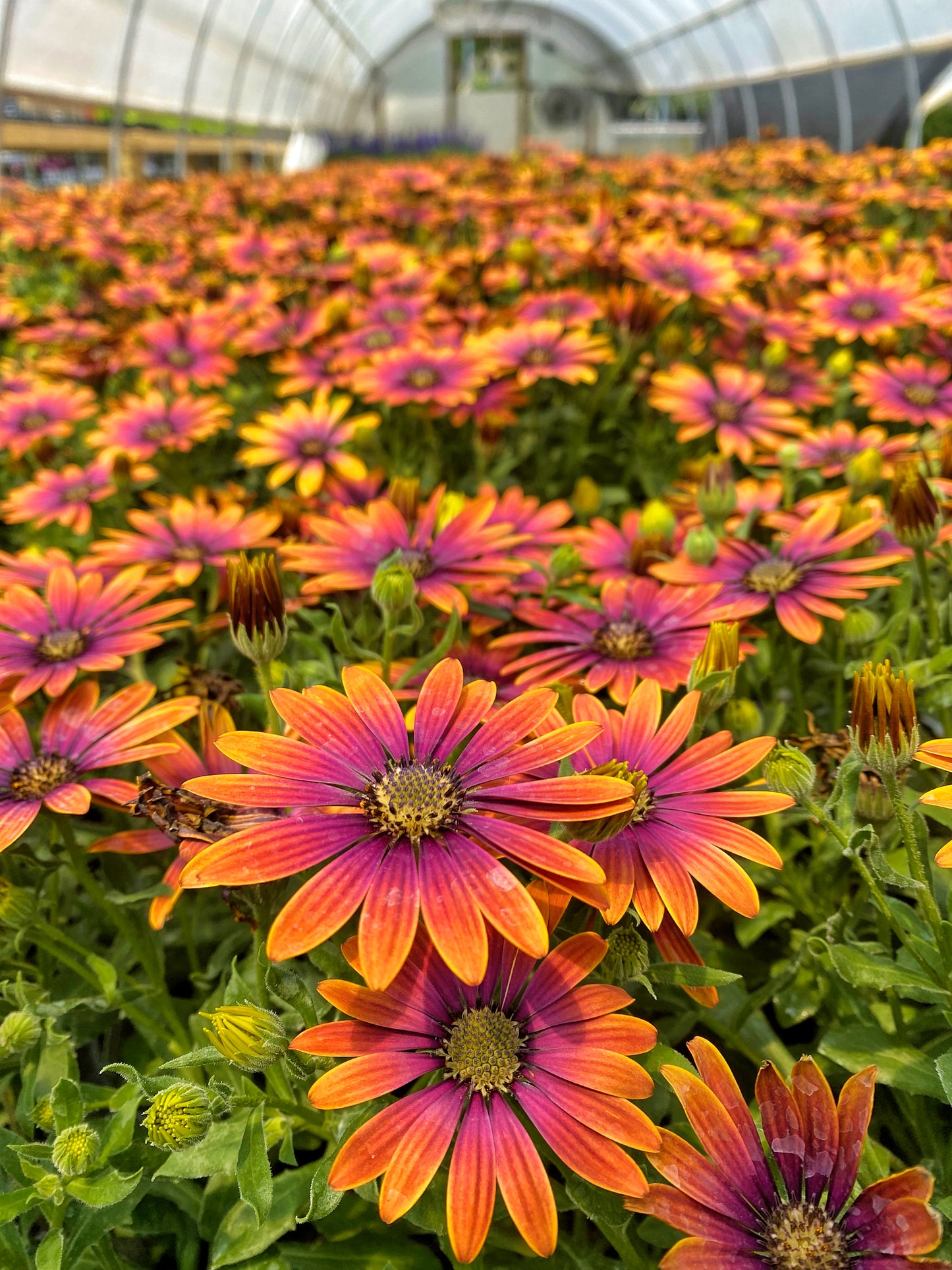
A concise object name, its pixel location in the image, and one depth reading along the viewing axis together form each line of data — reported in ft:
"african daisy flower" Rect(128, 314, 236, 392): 1.51
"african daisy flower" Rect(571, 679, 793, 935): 0.54
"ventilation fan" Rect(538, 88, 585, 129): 55.57
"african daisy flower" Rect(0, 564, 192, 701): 0.76
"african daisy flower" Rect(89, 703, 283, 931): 0.59
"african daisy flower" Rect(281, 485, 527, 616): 0.81
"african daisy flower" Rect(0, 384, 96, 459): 1.33
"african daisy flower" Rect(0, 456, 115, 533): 1.15
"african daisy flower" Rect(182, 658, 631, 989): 0.48
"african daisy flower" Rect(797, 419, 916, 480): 1.12
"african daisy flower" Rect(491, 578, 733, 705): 0.75
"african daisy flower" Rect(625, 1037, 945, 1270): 0.47
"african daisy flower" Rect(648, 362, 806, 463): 1.19
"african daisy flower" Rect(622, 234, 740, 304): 1.48
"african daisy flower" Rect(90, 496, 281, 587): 0.95
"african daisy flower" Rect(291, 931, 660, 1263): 0.47
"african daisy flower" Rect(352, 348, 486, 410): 1.18
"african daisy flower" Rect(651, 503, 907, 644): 0.77
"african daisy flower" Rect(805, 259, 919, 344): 1.38
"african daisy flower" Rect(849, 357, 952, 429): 1.18
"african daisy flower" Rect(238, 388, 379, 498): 1.13
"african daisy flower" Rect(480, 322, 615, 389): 1.24
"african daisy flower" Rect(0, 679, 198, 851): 0.65
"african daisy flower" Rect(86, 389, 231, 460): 1.24
